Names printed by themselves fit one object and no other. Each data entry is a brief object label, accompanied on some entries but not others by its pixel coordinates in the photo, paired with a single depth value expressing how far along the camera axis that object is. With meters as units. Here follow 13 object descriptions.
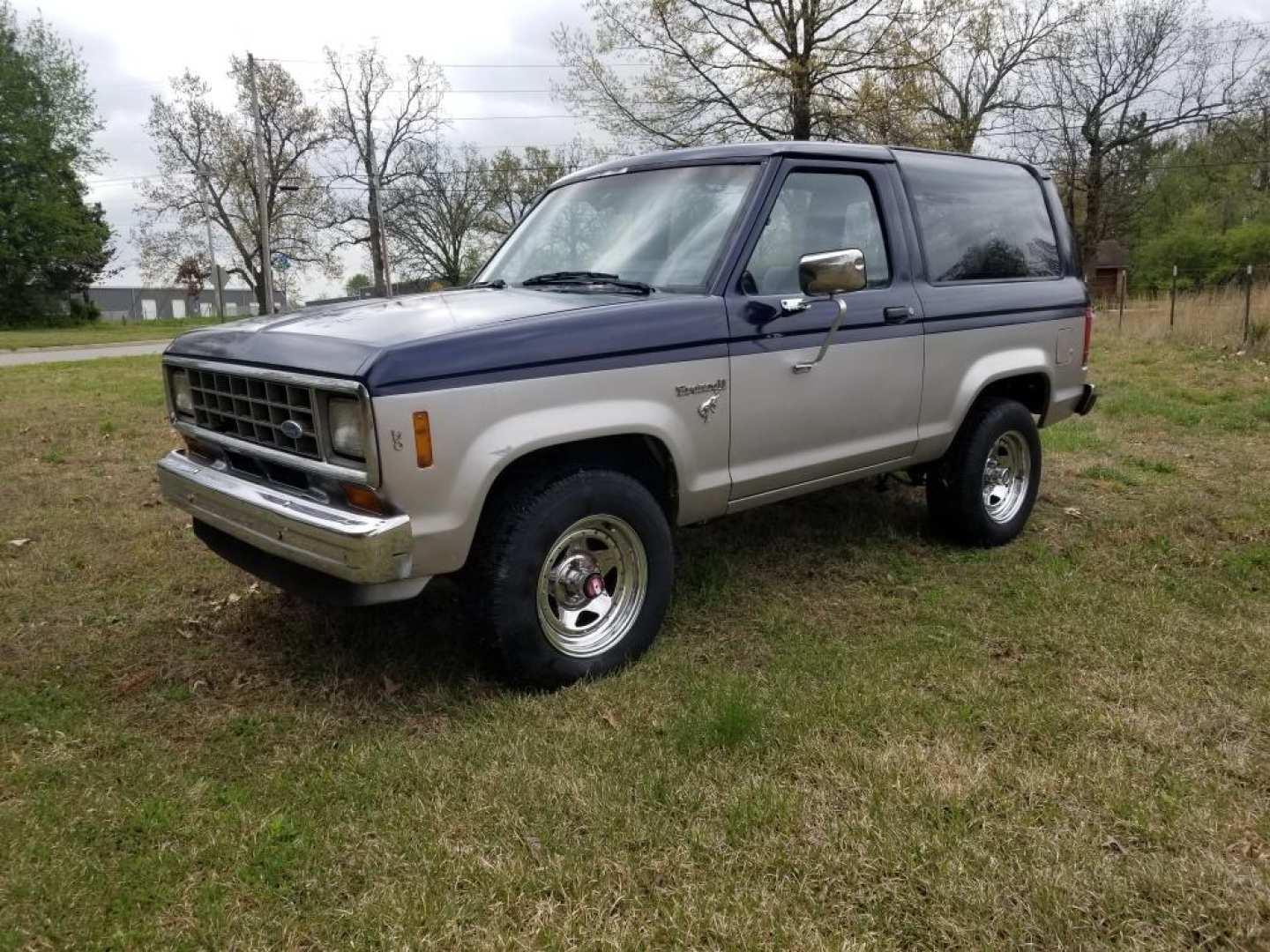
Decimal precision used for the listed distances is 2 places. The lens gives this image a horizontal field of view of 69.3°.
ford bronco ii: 2.96
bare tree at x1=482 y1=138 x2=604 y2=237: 43.69
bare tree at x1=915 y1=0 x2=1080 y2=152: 20.52
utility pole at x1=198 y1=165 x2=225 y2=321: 44.16
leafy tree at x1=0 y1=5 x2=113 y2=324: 38.02
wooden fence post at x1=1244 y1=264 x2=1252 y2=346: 13.78
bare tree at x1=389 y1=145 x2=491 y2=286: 45.47
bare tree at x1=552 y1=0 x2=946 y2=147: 20.28
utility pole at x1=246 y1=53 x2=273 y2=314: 30.34
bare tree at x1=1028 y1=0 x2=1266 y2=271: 37.53
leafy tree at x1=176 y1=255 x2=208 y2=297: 45.34
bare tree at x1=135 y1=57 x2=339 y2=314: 44.06
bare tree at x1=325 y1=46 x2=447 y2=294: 44.00
